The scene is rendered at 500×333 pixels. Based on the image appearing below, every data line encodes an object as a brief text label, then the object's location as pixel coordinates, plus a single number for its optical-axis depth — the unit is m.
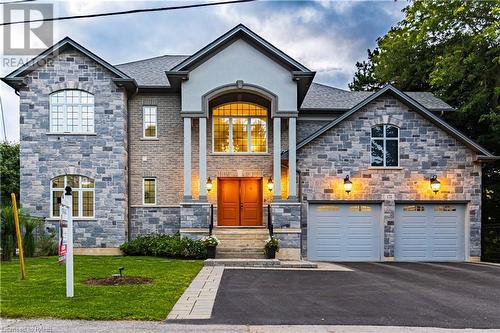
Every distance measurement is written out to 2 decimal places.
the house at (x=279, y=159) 17.41
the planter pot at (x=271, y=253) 15.65
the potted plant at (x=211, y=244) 15.50
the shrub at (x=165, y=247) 15.91
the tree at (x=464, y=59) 20.95
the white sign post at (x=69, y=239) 8.30
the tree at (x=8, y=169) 29.59
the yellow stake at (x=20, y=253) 10.30
